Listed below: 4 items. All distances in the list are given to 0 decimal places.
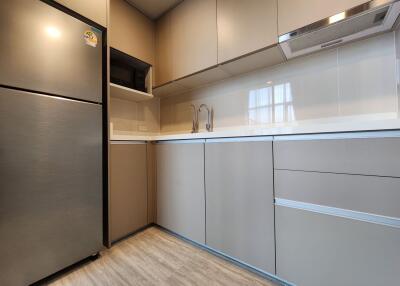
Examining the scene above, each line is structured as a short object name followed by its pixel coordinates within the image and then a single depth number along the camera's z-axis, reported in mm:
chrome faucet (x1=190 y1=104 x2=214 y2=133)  2001
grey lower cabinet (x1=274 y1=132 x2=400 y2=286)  772
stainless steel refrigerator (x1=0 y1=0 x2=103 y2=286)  992
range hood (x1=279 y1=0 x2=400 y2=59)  975
